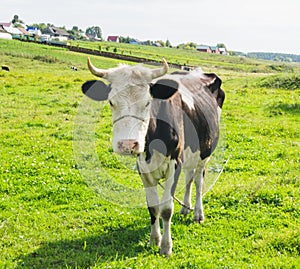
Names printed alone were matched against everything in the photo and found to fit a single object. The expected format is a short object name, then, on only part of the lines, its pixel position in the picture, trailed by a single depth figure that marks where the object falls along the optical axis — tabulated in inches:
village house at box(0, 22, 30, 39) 5652.6
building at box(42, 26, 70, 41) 5836.6
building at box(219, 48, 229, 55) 6891.7
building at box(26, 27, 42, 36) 6037.9
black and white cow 207.0
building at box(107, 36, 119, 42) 6973.4
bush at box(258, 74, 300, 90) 1273.6
